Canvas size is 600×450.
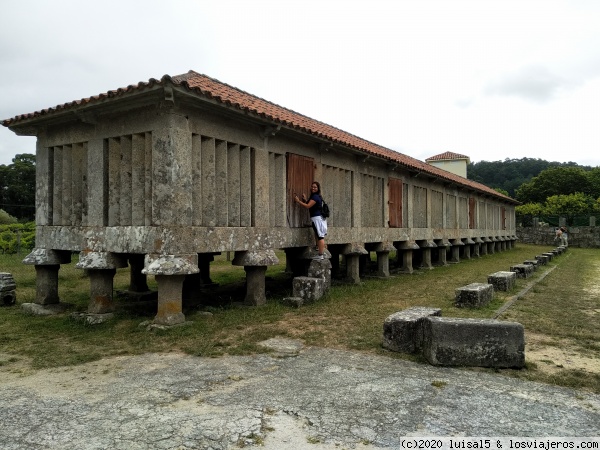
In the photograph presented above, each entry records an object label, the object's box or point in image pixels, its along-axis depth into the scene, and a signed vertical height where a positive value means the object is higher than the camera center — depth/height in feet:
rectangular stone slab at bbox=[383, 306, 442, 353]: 17.40 -3.90
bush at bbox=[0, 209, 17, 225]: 99.28 +4.76
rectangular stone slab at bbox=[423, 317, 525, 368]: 15.49 -3.87
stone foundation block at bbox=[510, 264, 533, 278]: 42.24 -3.43
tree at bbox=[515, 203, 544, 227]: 169.66 +10.59
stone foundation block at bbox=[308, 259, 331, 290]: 31.94 -2.43
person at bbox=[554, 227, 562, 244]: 106.93 -0.28
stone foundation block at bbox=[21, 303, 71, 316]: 26.63 -4.35
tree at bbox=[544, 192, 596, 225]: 163.32 +11.74
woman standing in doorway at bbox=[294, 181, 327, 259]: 31.99 +1.47
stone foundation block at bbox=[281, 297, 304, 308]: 27.71 -4.13
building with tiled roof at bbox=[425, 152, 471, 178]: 114.01 +19.28
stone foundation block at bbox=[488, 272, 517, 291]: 33.30 -3.51
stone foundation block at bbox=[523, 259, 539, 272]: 48.35 -3.18
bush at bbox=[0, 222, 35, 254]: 66.33 +0.01
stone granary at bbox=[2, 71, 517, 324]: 22.04 +3.25
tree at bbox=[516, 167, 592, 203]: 196.44 +23.02
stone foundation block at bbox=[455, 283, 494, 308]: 26.48 -3.72
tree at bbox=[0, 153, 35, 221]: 146.30 +17.03
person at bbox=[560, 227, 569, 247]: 103.89 -0.53
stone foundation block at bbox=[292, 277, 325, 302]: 29.19 -3.48
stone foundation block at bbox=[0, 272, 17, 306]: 29.09 -3.42
